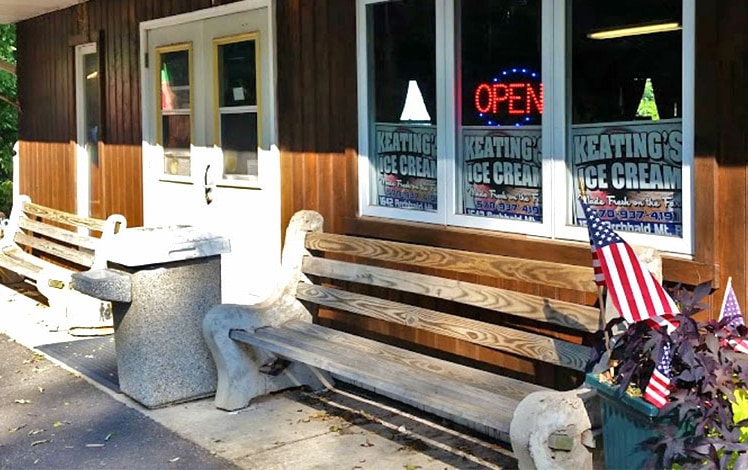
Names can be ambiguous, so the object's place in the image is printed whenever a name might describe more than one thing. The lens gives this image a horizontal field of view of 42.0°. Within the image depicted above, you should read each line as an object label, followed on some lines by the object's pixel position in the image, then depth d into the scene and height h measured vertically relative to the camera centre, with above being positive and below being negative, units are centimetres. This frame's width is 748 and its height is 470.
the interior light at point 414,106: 529 +30
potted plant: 286 -73
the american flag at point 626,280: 321 -41
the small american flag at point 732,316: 311 -53
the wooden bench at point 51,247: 747 -70
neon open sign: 464 +30
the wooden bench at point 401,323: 407 -80
